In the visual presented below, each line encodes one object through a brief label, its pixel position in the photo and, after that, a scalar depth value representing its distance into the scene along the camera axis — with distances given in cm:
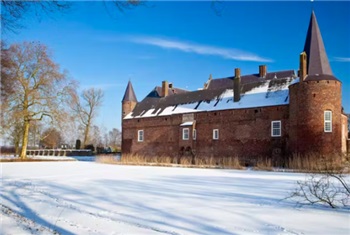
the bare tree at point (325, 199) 782
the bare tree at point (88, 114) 4975
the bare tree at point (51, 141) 5421
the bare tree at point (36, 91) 3005
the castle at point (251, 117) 2233
